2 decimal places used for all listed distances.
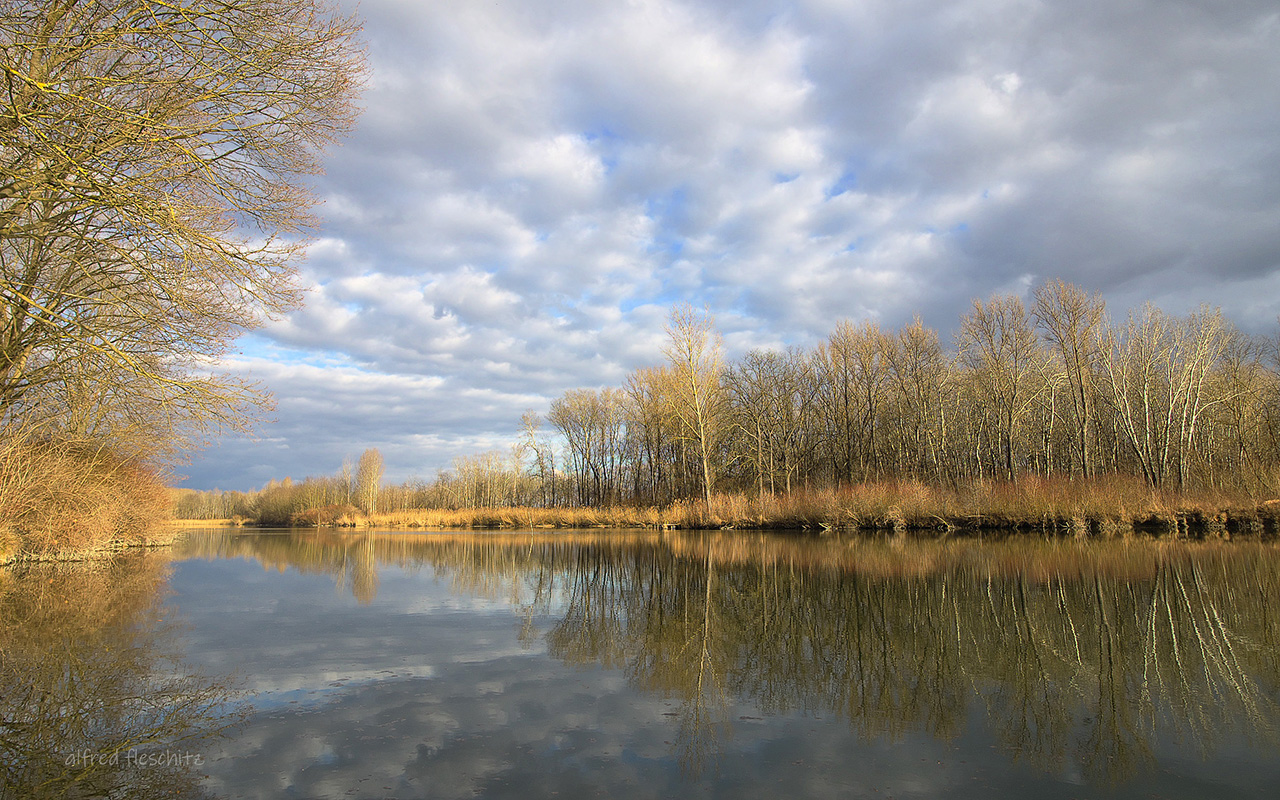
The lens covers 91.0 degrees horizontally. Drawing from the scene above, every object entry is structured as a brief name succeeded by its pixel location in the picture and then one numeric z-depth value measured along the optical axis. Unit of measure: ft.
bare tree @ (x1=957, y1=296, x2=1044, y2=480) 114.01
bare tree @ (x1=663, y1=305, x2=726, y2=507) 111.04
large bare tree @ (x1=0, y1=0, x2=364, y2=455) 21.22
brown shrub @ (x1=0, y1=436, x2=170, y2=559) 44.83
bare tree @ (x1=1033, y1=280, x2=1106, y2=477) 100.37
